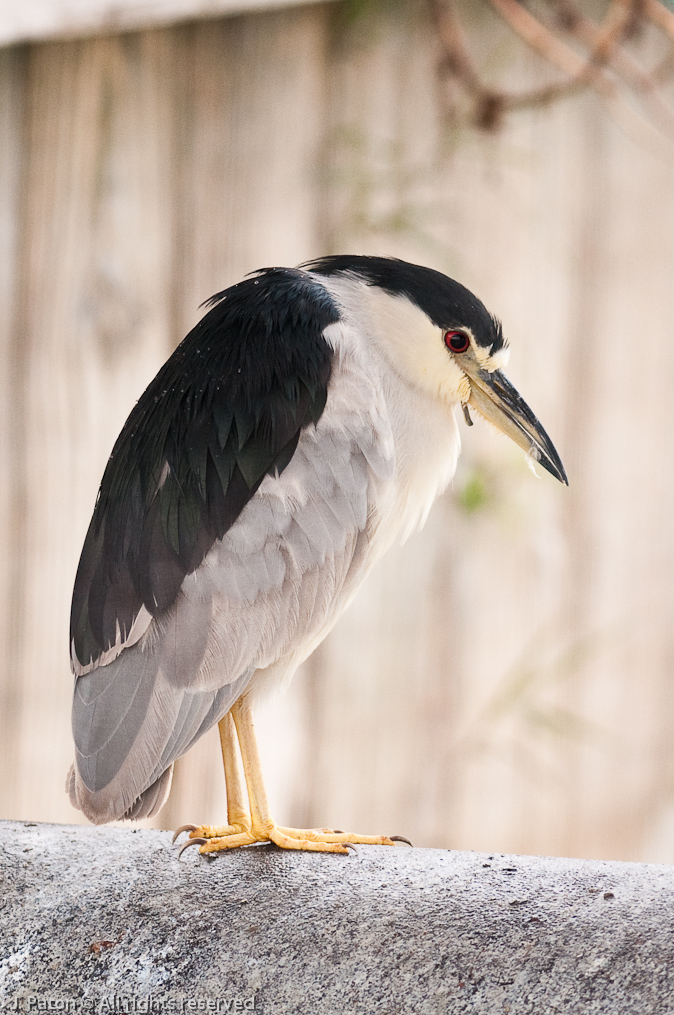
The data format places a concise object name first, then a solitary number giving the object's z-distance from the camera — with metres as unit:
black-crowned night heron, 10.13
